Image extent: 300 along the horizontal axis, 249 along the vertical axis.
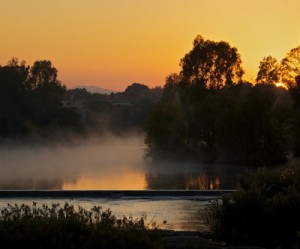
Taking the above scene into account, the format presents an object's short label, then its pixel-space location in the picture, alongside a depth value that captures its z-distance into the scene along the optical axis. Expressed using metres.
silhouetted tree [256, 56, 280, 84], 81.56
